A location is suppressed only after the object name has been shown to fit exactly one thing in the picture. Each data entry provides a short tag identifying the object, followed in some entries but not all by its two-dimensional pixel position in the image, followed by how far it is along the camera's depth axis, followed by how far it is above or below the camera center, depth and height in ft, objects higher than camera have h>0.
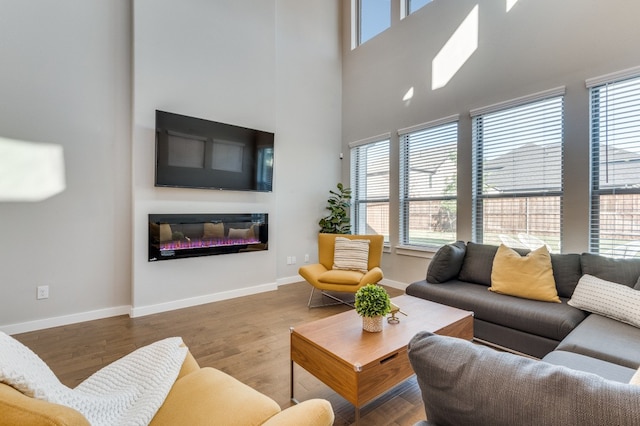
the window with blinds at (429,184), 12.95 +1.32
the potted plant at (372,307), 6.27 -1.98
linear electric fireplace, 11.62 -0.98
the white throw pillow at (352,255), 12.79 -1.83
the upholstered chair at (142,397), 2.15 -2.19
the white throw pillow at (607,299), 6.49 -1.98
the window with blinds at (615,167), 8.67 +1.41
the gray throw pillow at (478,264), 10.07 -1.75
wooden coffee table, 5.12 -2.56
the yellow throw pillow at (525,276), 8.41 -1.82
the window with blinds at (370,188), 15.83 +1.40
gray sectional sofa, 1.93 -1.47
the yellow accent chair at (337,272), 11.46 -2.44
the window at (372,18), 16.05 +11.02
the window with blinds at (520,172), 10.16 +1.55
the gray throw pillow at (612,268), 7.61 -1.42
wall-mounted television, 11.55 +2.42
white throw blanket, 2.60 -2.13
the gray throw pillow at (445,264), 10.23 -1.76
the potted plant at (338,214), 16.66 -0.09
